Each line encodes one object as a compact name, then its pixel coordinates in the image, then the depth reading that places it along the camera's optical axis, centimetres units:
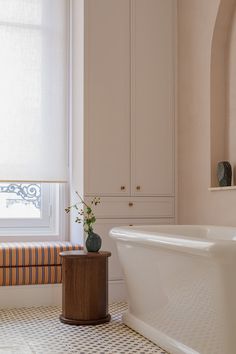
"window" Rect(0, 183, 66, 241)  499
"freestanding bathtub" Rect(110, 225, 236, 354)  251
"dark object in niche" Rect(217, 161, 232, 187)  411
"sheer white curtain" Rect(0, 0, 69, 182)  484
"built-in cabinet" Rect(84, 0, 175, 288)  466
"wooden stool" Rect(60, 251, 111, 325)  379
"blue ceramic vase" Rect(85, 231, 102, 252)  399
